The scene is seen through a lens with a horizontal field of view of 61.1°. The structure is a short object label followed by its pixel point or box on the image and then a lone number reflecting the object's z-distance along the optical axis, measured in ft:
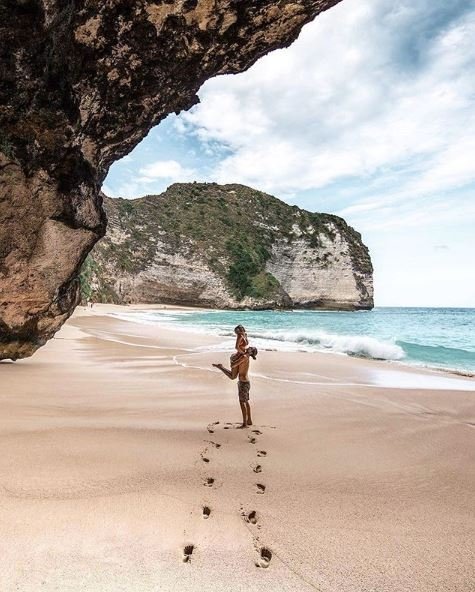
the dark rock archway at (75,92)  19.97
